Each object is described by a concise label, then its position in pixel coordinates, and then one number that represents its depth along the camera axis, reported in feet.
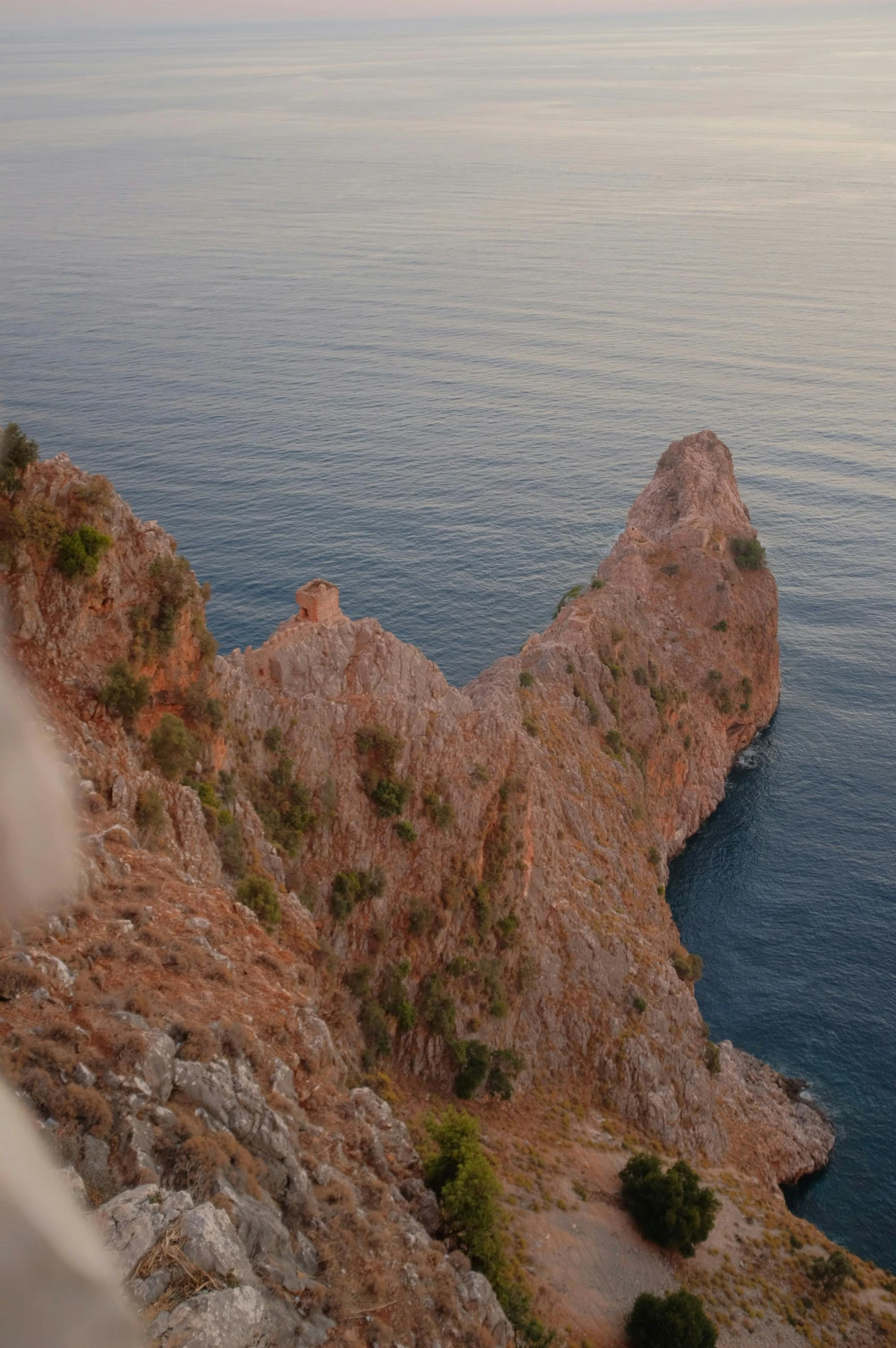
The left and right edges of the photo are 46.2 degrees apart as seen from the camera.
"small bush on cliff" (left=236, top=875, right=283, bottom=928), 146.82
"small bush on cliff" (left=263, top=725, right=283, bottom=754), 177.24
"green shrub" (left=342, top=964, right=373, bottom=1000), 176.86
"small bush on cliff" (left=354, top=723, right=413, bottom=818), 191.83
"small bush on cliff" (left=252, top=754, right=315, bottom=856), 172.35
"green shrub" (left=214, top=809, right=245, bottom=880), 149.07
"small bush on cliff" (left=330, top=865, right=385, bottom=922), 179.93
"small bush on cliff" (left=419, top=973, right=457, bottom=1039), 188.03
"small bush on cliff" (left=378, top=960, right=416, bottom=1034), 183.11
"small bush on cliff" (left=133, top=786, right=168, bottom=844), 130.72
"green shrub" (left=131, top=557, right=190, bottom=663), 142.31
